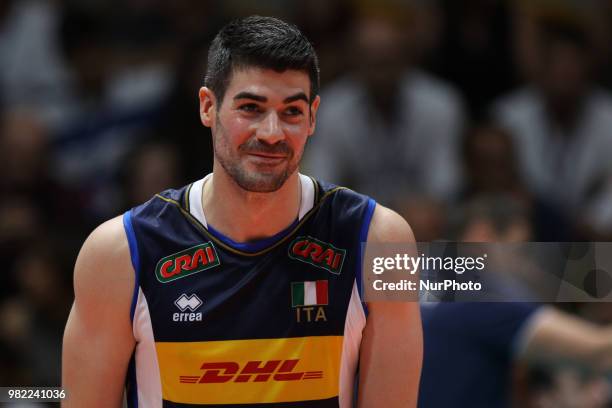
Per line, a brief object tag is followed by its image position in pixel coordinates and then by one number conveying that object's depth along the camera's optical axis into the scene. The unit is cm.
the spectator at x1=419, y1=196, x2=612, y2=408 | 933
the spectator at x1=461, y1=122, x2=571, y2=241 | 1490
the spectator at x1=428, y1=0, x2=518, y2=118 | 1631
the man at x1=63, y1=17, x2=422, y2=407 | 671
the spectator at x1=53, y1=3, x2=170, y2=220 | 1616
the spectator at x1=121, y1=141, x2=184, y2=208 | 1462
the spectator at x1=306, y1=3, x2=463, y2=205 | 1530
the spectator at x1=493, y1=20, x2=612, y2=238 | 1577
